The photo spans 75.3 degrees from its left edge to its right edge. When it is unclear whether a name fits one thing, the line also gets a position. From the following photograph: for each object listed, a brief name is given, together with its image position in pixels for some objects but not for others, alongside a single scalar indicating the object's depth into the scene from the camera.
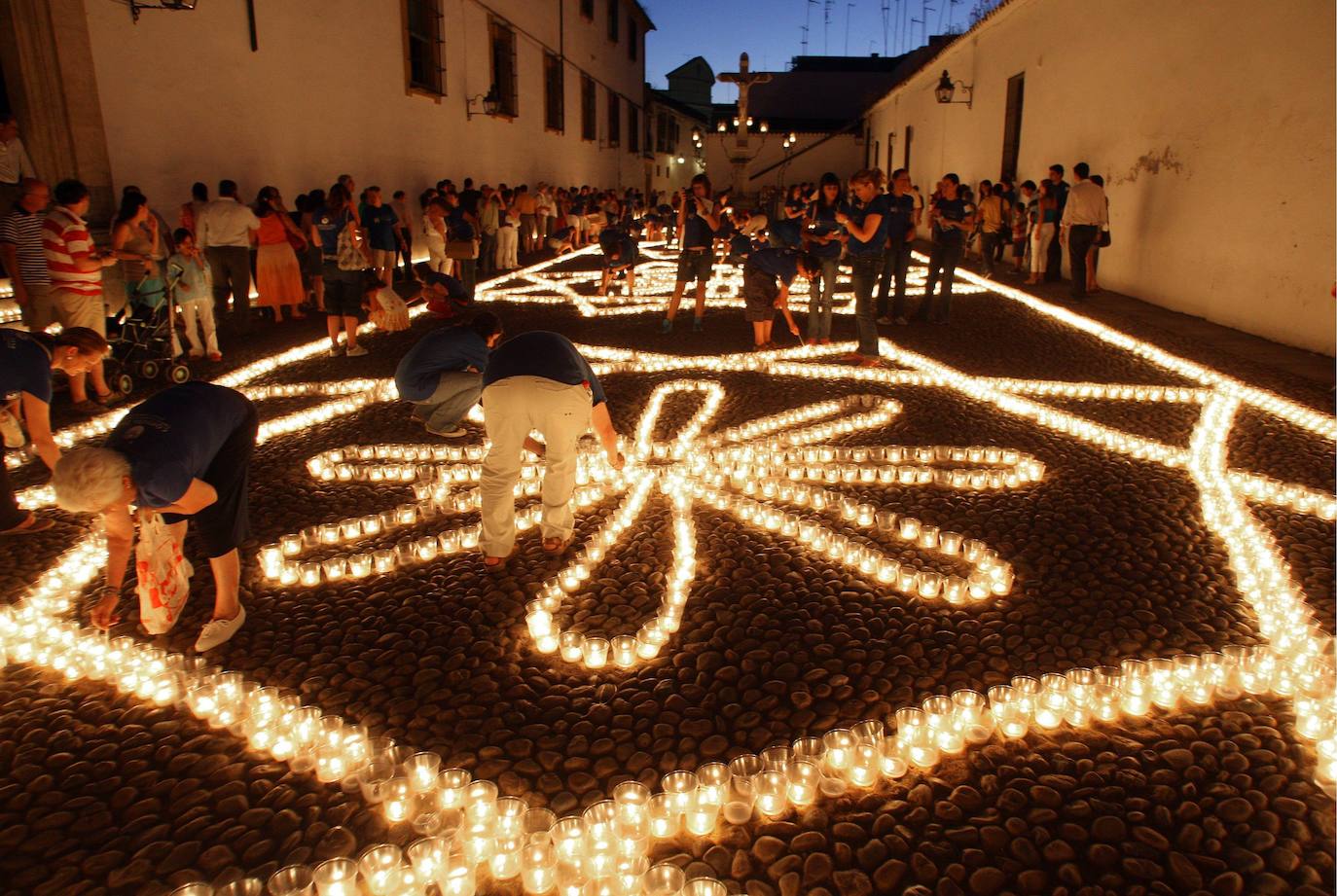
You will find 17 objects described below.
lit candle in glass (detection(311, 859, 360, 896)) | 2.39
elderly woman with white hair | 2.95
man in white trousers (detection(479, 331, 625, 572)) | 4.07
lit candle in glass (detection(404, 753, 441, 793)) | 2.86
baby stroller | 7.60
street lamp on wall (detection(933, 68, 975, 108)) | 20.08
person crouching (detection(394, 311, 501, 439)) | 5.53
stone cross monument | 33.69
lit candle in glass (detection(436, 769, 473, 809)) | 2.80
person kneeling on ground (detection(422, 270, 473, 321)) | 6.51
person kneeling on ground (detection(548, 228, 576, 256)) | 20.44
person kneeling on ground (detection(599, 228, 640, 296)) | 12.85
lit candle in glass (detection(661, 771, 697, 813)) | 2.71
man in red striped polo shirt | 6.71
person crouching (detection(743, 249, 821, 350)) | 8.59
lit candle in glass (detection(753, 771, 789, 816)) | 2.76
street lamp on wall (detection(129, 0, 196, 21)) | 9.77
